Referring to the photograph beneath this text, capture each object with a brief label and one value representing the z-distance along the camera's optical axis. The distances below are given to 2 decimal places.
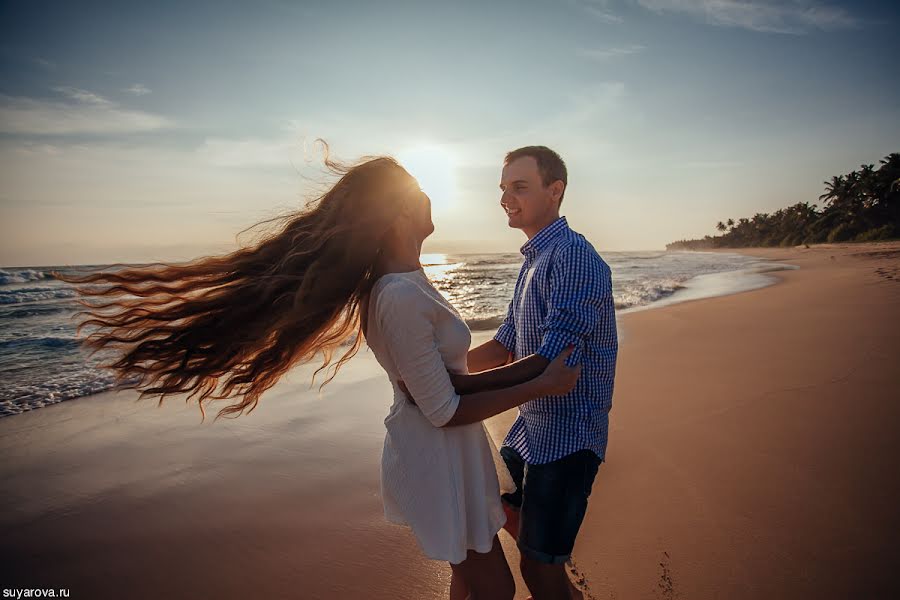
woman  1.90
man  2.13
